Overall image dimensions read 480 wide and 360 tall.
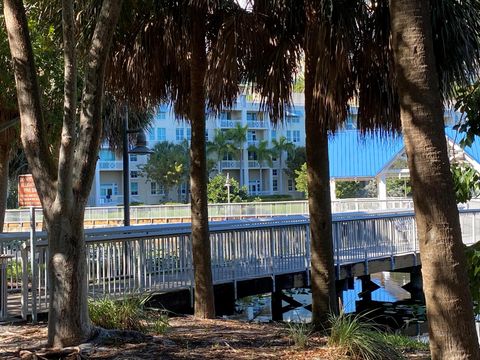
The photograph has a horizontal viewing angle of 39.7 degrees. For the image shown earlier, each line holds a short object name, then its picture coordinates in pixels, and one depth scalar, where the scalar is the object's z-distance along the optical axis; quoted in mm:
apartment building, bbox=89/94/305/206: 82500
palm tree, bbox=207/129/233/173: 82812
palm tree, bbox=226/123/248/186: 83950
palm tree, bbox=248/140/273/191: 87062
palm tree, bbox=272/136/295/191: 86931
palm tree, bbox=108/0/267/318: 9195
